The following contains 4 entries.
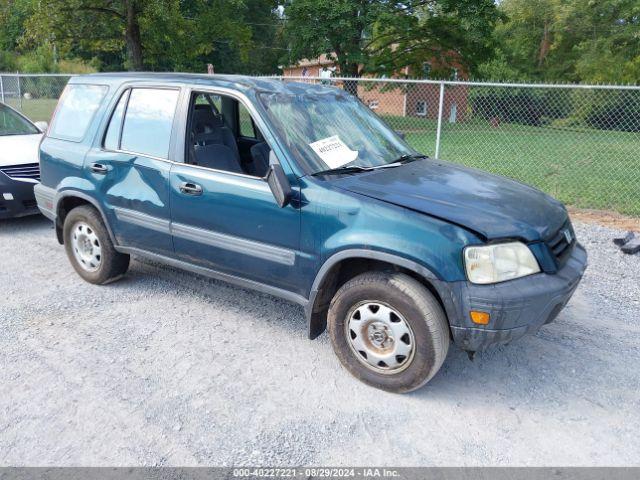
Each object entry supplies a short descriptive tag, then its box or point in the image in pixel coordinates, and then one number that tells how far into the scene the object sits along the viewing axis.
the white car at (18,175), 6.63
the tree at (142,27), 18.09
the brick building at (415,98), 24.66
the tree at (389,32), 22.91
